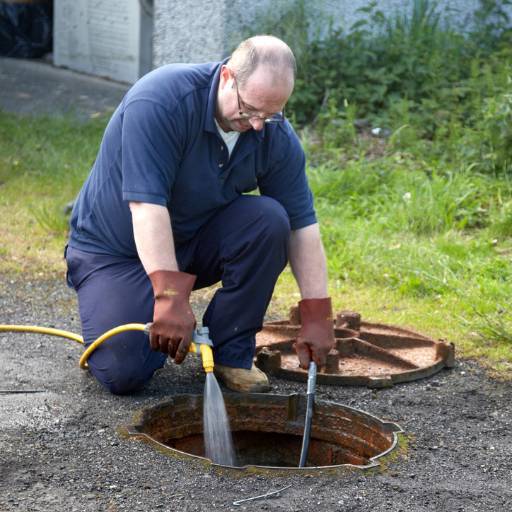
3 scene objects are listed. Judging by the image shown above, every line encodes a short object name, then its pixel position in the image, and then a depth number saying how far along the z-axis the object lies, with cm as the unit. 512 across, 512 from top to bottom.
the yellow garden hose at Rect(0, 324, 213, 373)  589
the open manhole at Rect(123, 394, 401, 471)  632
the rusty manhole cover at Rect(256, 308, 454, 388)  711
